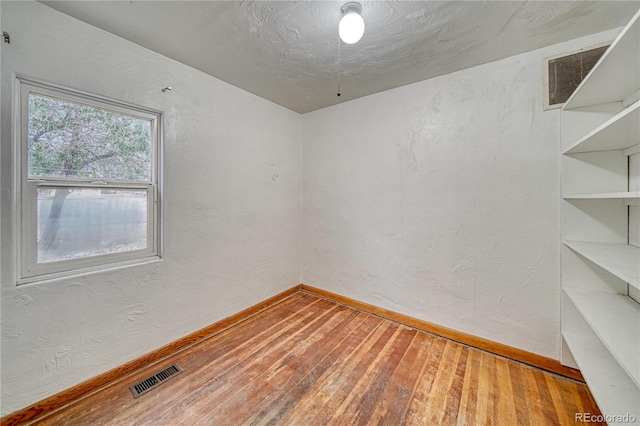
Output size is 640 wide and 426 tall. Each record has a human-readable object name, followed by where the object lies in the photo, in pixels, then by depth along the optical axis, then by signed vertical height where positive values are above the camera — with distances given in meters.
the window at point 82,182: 1.44 +0.18
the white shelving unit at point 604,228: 1.17 -0.10
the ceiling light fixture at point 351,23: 1.33 +1.06
